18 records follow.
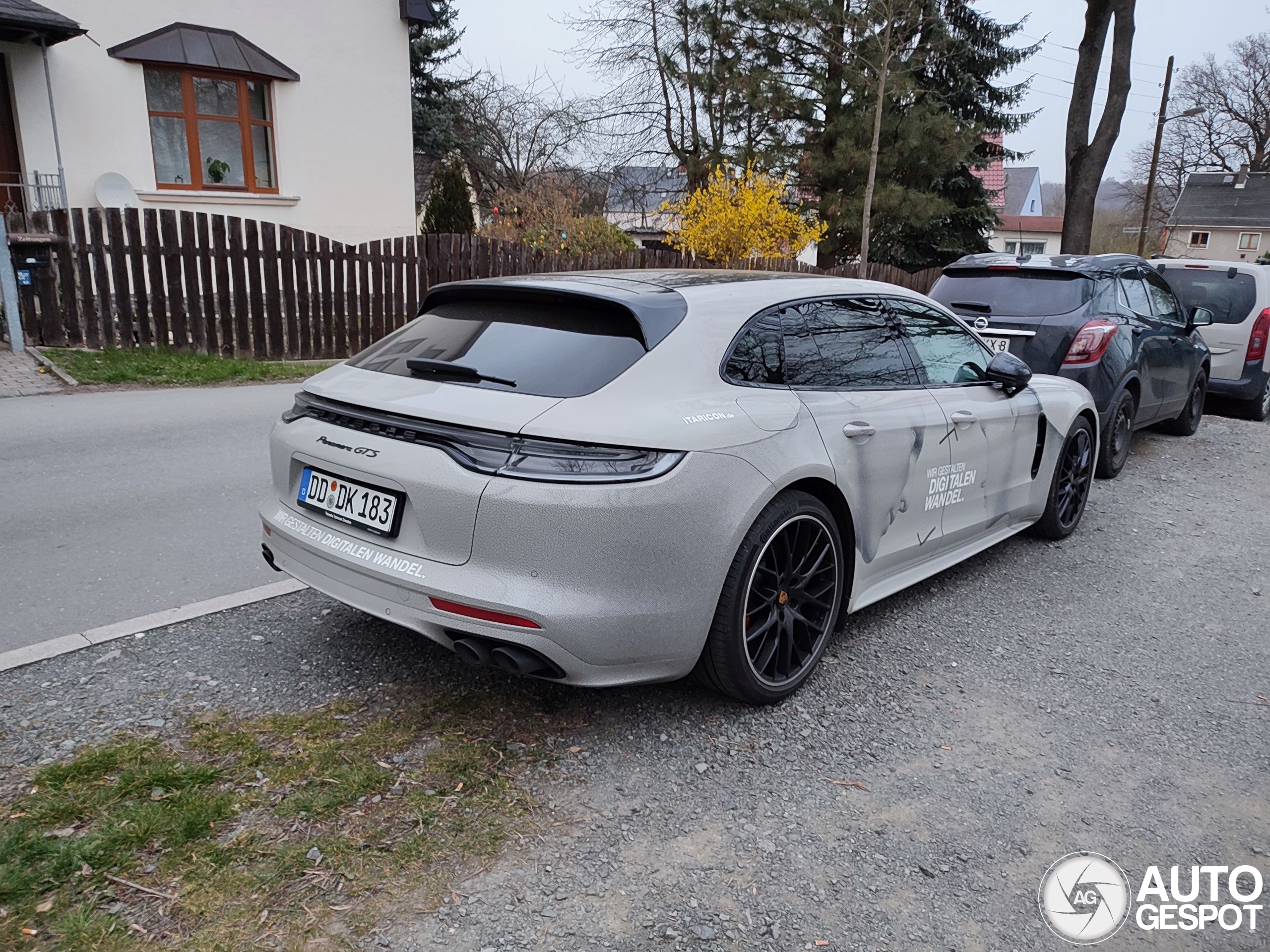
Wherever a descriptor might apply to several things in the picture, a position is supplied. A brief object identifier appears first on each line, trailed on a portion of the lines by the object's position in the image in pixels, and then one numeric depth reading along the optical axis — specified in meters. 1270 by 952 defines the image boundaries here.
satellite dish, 14.15
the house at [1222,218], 61.62
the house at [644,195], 29.86
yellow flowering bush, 18.64
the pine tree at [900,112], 24.42
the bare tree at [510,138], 32.47
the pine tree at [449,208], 19.92
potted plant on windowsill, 15.60
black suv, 7.03
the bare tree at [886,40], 18.69
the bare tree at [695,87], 26.05
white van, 10.20
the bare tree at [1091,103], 19.64
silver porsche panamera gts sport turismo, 2.78
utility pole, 30.91
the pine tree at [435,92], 31.47
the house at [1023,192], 76.31
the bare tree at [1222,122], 53.44
